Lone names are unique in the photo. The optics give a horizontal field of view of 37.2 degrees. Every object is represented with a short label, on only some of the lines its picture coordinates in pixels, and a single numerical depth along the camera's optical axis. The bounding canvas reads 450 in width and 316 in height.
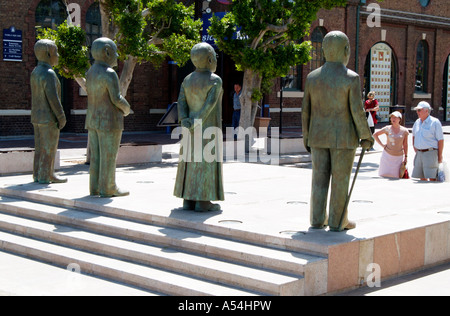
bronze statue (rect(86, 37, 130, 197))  9.12
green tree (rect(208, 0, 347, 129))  17.23
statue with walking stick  6.90
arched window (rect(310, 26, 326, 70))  29.89
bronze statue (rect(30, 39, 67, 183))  10.54
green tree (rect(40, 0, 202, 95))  14.06
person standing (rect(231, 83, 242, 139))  21.51
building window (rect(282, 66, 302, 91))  29.27
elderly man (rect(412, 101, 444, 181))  10.78
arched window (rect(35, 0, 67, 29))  21.56
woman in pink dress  11.15
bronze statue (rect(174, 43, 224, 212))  8.09
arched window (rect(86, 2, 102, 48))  22.84
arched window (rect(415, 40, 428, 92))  35.41
